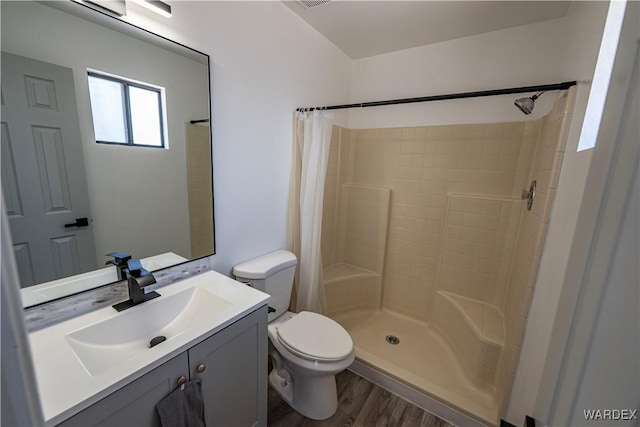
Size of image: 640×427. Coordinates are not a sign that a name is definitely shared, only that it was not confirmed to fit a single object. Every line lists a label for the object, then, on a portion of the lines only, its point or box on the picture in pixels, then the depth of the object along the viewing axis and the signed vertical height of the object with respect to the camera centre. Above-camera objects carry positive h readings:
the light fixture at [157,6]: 1.02 +0.63
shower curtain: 1.77 -0.22
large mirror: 0.84 +0.06
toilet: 1.38 -0.97
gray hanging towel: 0.82 -0.80
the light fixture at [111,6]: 0.93 +0.57
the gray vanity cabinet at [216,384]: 0.72 -0.74
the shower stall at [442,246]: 1.50 -0.58
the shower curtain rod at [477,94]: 1.15 +0.44
